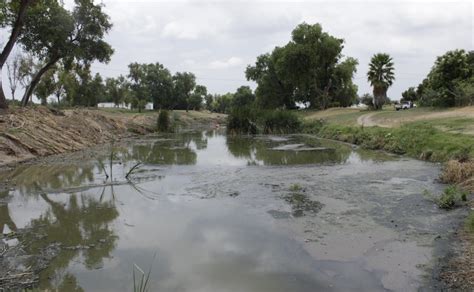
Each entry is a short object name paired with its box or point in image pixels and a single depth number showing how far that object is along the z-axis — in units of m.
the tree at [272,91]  67.19
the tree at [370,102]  48.78
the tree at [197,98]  95.39
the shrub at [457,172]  12.22
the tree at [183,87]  87.81
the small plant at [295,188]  12.64
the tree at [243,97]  108.69
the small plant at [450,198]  9.79
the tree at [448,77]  33.50
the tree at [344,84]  56.81
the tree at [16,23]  22.89
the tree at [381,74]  47.50
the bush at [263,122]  39.41
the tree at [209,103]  139.54
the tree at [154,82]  81.25
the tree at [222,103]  136.18
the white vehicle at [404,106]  47.84
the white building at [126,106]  86.54
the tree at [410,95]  67.38
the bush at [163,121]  45.25
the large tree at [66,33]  28.66
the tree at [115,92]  71.75
